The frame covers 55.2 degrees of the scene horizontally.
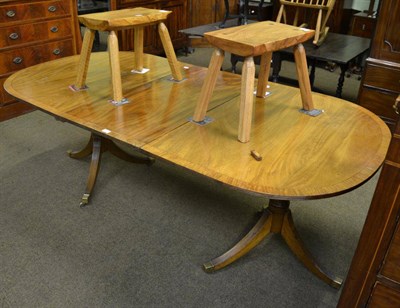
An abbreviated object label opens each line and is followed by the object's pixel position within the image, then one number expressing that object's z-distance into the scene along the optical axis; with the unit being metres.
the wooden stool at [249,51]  1.32
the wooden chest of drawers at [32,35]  2.77
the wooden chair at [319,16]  3.32
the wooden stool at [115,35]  1.63
